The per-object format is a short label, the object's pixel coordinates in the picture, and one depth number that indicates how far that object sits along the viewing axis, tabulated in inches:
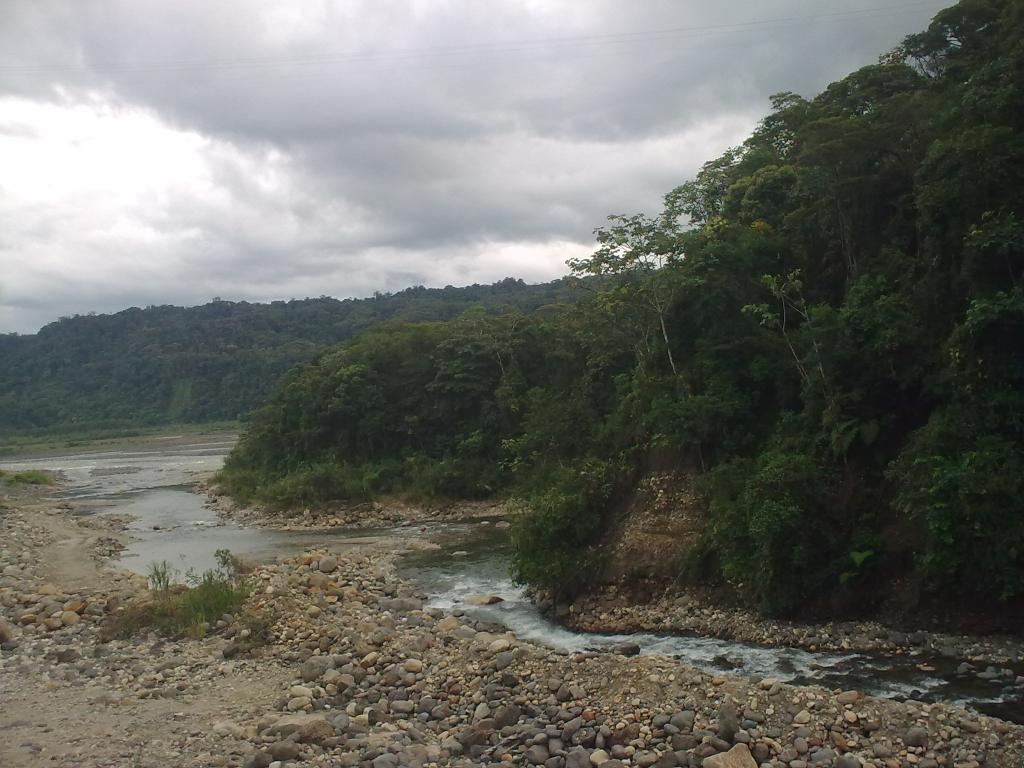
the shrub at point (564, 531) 723.4
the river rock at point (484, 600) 776.9
